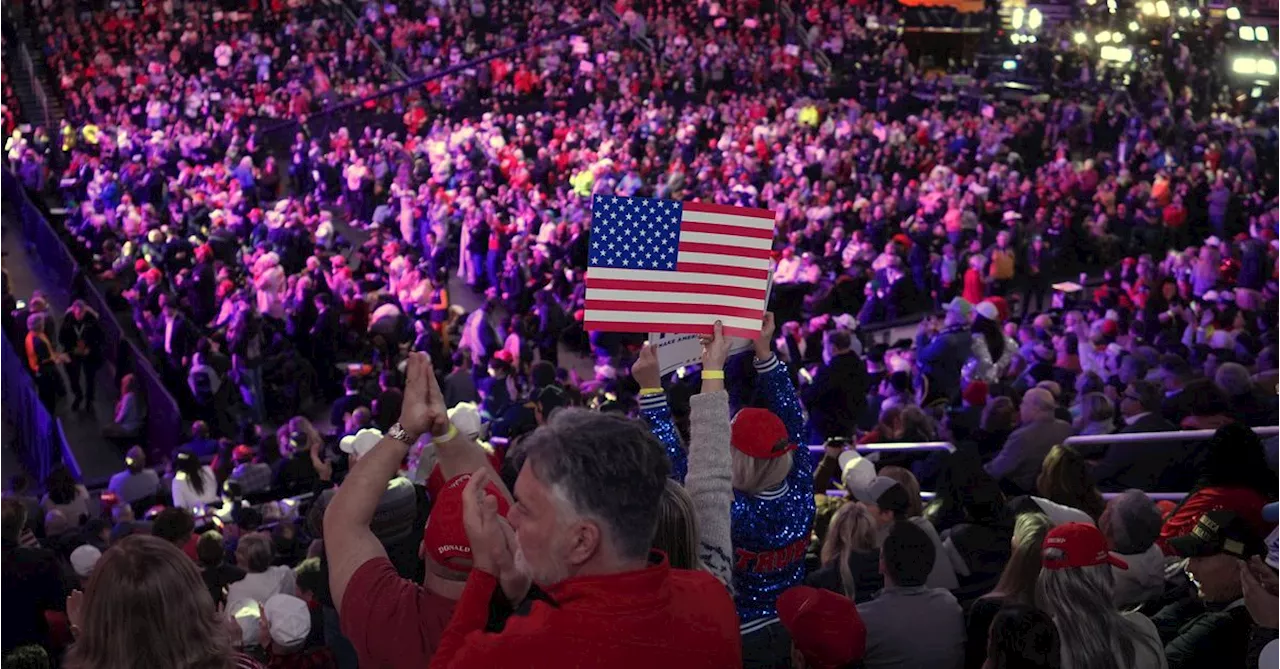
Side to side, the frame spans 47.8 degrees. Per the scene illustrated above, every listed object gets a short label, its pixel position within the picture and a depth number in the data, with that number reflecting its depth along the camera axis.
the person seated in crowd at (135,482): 10.90
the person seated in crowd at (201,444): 12.69
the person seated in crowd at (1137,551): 5.46
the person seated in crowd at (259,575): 6.55
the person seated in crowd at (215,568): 6.77
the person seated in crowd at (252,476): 10.82
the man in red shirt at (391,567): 3.23
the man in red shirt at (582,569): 2.73
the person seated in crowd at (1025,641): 3.80
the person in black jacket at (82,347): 15.07
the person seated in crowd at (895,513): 5.79
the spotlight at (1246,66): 28.34
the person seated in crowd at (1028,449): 8.49
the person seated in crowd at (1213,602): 4.43
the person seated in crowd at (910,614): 4.48
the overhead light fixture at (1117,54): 31.28
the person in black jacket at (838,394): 11.16
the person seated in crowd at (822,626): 4.02
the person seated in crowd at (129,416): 14.13
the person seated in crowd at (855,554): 5.49
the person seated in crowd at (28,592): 6.04
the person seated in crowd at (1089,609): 4.12
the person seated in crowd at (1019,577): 4.54
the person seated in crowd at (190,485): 10.62
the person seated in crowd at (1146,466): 8.18
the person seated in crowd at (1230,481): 5.86
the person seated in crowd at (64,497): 9.96
